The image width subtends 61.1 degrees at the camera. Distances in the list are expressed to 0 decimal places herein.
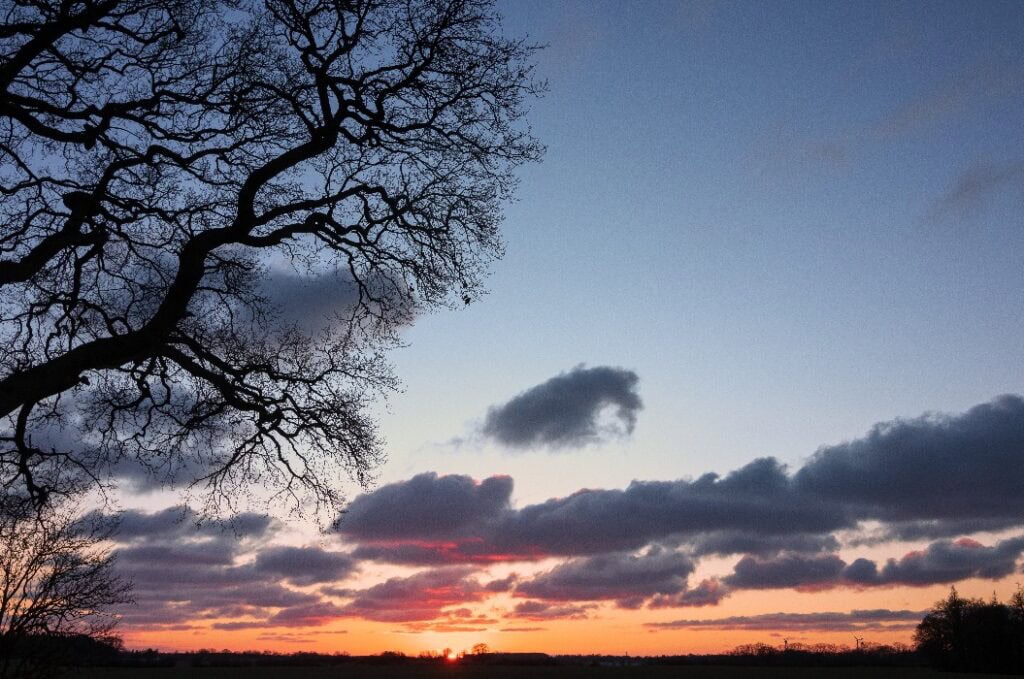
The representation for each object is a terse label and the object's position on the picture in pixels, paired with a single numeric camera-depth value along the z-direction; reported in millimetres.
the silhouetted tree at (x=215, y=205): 13102
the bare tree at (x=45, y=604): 12109
